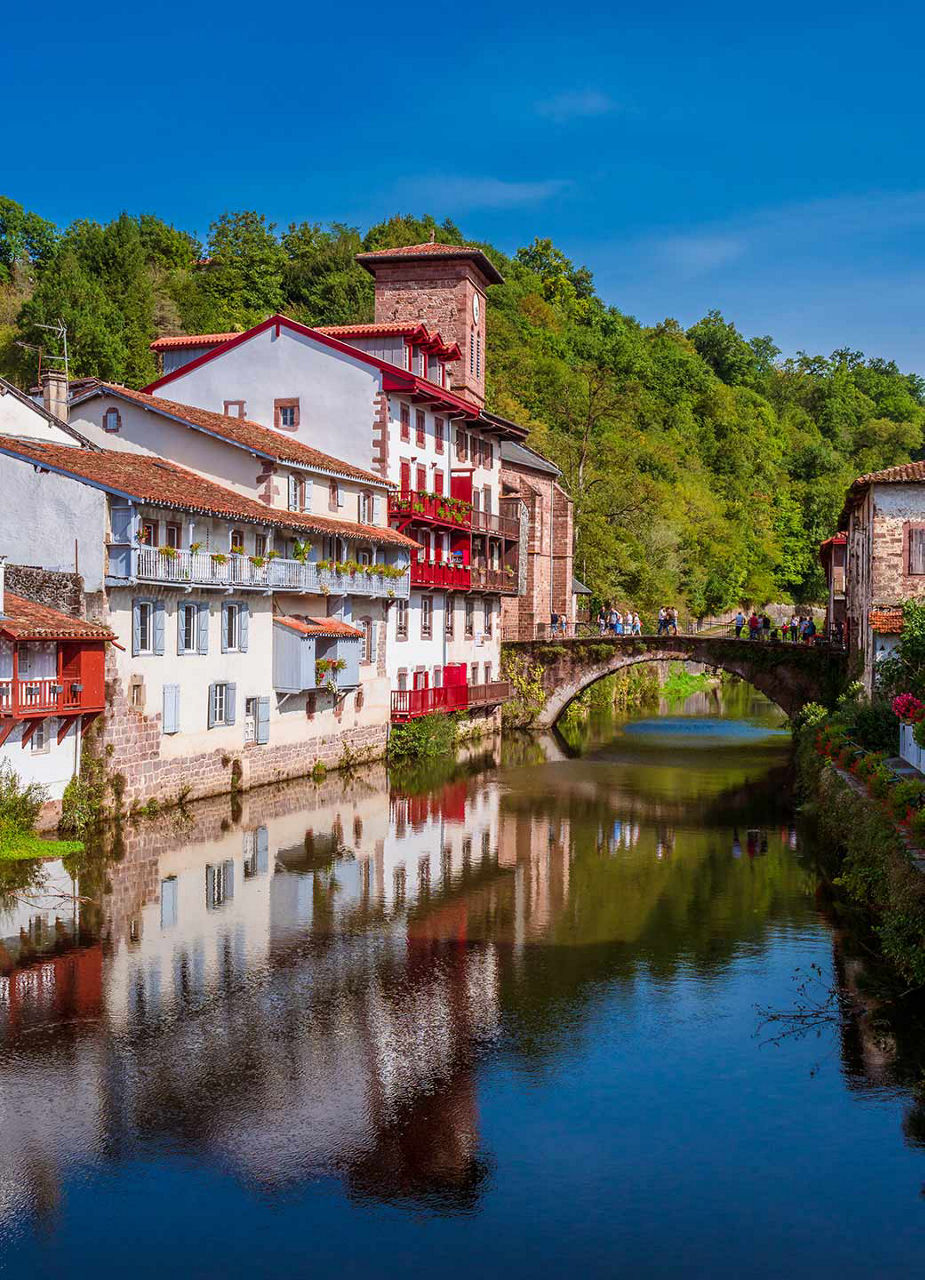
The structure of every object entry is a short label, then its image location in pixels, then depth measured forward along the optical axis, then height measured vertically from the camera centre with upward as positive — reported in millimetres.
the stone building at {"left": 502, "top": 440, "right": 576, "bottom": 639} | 70375 +5446
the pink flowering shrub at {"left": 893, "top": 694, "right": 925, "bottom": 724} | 27606 -1299
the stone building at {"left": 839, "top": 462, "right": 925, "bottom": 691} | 42969 +3031
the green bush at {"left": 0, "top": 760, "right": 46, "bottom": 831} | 29578 -3610
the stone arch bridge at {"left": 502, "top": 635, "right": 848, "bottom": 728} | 54781 -812
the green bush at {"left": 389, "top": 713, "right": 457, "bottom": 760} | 51531 -3814
